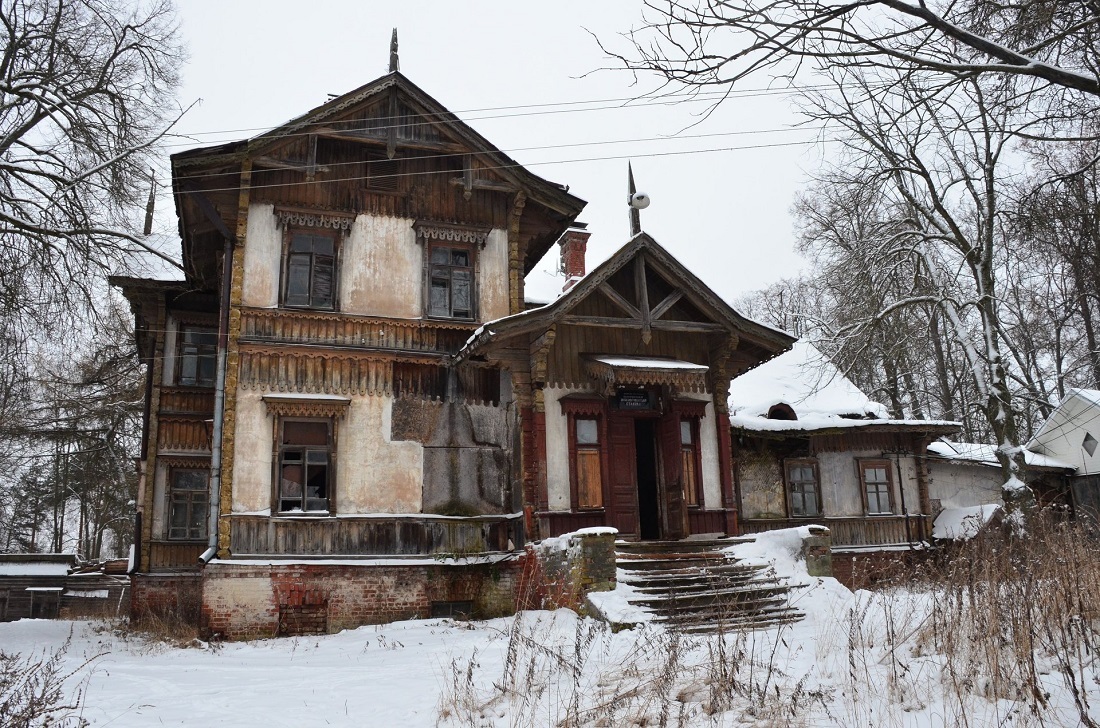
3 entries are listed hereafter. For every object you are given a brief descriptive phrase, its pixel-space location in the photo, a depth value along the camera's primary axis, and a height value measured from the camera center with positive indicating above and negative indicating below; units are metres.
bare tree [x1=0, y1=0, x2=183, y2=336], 13.93 +6.25
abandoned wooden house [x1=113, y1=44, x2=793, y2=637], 14.36 +2.33
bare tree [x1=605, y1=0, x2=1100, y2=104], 5.13 +2.85
